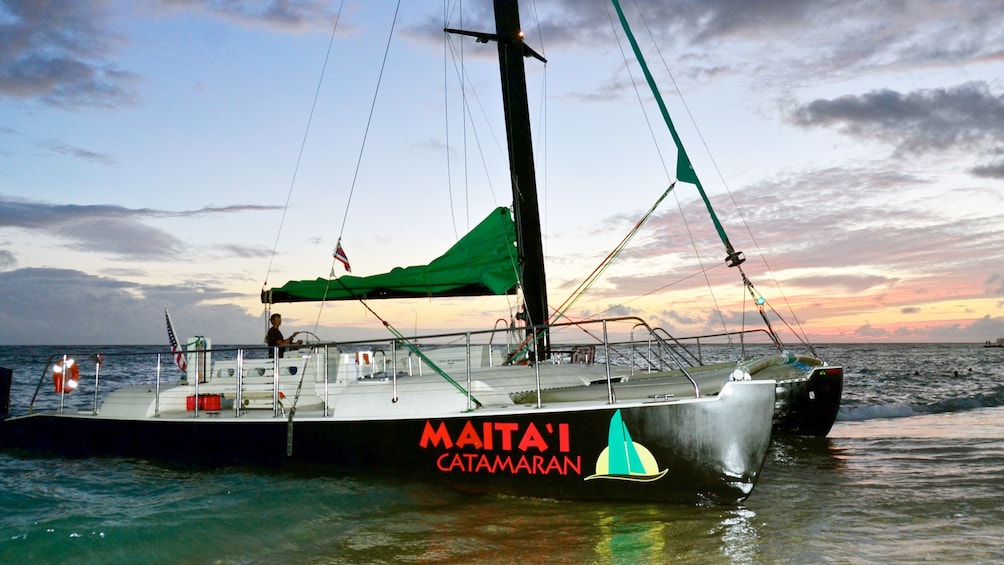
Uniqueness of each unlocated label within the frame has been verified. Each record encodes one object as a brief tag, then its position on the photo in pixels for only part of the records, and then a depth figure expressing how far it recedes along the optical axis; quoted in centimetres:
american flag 1168
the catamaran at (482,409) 724
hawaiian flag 1078
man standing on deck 1162
